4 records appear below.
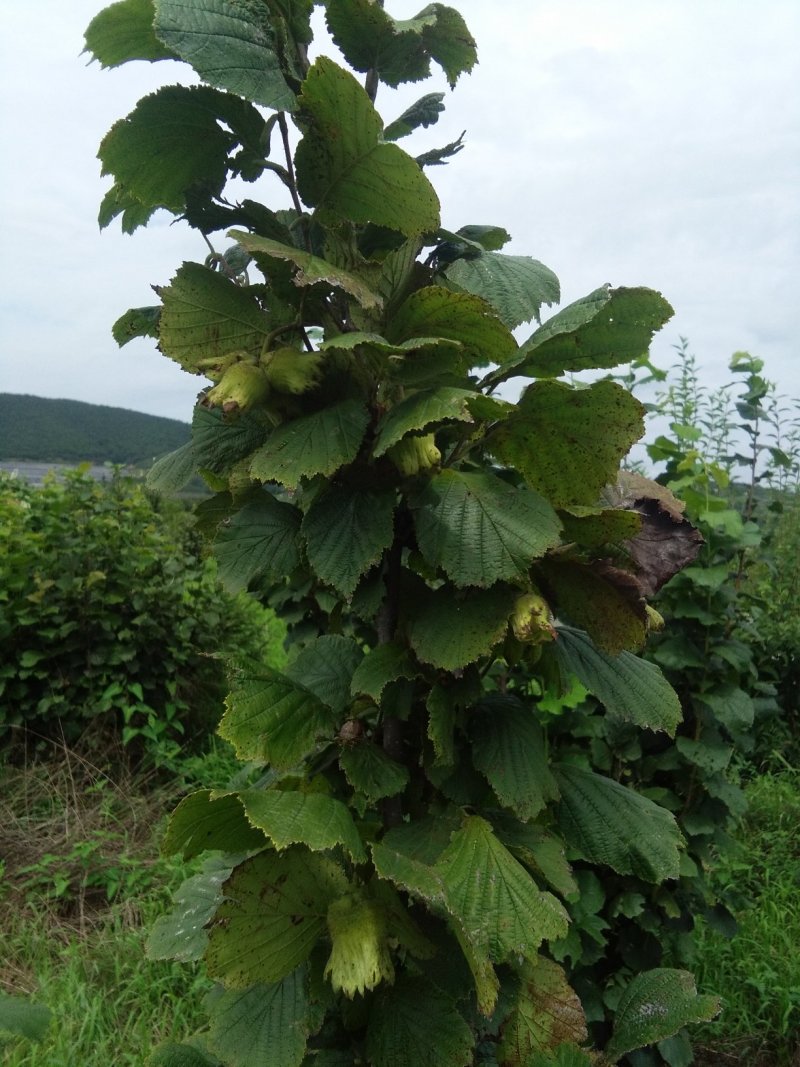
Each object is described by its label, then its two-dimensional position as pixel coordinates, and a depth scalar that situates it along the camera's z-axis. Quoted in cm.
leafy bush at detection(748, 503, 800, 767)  385
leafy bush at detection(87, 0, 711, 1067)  73
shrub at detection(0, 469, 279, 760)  375
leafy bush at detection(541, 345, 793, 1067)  237
